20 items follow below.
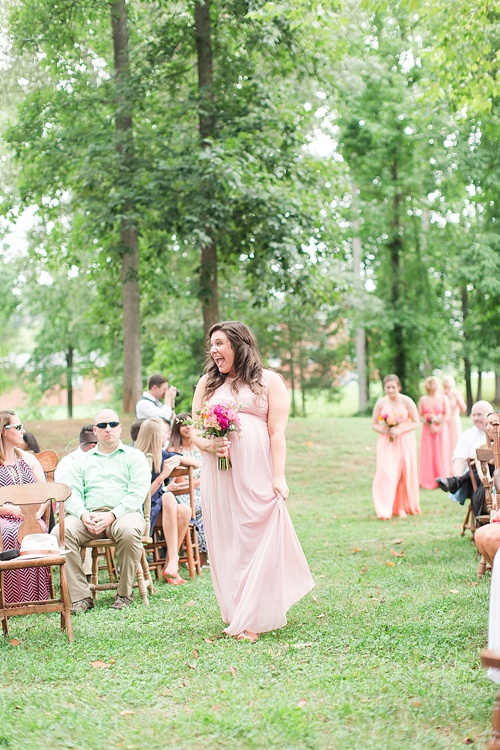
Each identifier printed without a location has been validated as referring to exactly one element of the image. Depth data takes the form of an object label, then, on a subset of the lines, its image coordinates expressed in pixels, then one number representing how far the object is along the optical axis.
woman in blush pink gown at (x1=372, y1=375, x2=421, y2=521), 13.75
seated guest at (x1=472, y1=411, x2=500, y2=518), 8.75
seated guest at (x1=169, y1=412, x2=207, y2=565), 9.86
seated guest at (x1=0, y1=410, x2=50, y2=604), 7.50
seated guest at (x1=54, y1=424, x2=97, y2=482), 8.72
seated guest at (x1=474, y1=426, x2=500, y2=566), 5.82
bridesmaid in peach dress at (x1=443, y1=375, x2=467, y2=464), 17.05
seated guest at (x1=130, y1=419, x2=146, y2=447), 10.33
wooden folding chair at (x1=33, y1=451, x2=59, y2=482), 9.59
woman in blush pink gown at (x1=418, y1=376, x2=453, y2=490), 16.66
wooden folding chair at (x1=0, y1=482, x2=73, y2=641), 6.55
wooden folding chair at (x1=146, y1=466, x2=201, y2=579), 9.28
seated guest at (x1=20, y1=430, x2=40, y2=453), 10.30
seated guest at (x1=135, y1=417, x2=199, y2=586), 9.27
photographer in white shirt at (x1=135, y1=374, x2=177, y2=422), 12.09
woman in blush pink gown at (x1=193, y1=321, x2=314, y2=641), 6.45
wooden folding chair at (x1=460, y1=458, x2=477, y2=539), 9.53
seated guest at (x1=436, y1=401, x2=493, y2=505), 9.80
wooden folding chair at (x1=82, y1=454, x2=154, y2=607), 7.95
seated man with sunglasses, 7.84
